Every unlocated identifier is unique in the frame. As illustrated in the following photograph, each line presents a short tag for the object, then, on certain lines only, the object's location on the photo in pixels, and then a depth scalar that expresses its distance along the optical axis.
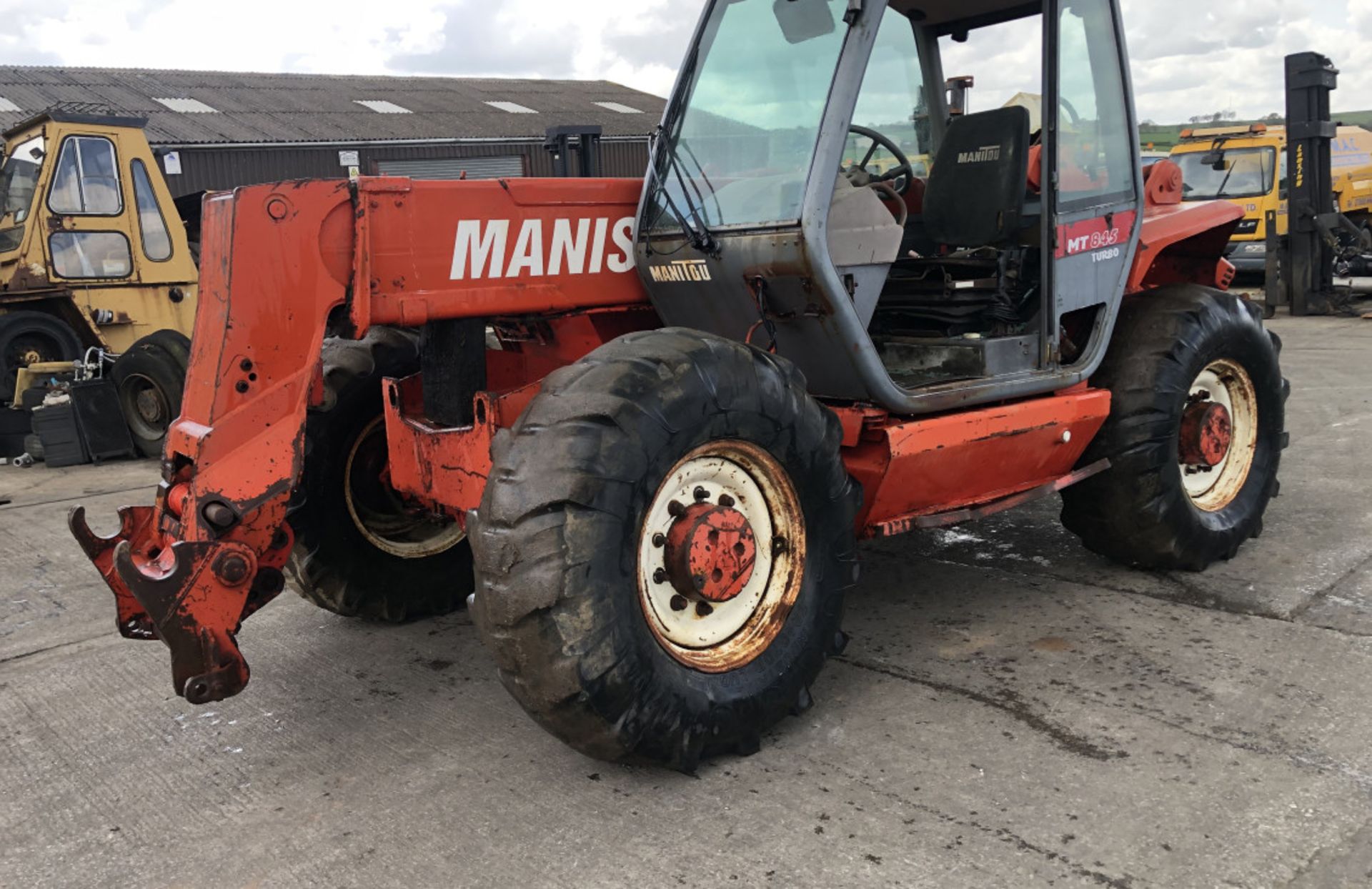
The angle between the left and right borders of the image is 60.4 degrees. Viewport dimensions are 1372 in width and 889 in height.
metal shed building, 21.81
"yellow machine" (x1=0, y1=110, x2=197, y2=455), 10.44
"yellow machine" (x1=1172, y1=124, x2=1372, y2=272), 18.47
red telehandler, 3.22
